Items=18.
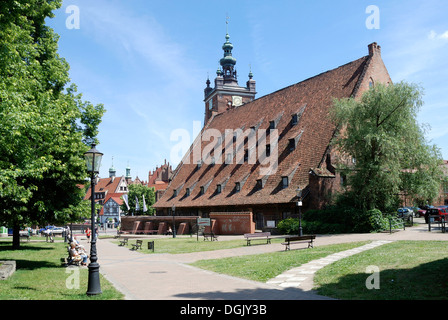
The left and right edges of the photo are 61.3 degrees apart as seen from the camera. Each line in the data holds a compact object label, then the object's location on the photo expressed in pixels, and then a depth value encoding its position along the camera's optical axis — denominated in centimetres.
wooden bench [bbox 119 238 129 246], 3159
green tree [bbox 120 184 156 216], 8151
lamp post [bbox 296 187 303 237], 2583
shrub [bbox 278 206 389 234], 2704
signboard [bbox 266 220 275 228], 3302
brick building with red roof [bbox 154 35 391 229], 3332
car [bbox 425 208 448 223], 2916
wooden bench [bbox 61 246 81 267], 1747
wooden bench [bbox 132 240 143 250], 2621
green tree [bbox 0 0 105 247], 1393
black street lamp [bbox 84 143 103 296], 1059
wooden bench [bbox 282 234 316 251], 1944
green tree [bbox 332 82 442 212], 2769
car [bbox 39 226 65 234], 5424
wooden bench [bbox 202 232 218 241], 3028
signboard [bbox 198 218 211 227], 3288
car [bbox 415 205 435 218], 4560
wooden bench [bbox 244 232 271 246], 2402
